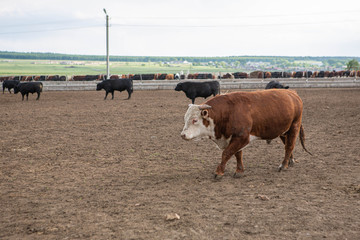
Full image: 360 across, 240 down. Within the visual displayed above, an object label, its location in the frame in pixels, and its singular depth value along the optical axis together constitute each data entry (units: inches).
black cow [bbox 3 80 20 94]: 1131.6
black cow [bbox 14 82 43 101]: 913.5
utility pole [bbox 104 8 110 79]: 1373.4
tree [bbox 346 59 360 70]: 3132.4
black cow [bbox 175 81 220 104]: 775.1
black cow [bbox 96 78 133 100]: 918.4
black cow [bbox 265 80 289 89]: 761.0
